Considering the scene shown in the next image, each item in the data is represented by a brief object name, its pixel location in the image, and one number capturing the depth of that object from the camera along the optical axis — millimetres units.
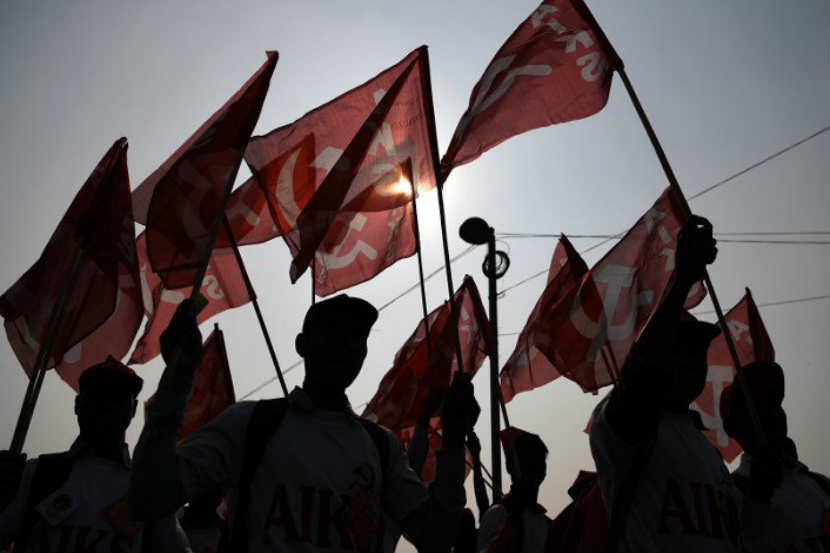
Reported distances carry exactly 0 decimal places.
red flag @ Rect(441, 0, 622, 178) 4531
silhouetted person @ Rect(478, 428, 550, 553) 4430
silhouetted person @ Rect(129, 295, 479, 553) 2049
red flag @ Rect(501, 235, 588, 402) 6230
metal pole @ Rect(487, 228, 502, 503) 6254
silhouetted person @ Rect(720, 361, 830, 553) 2775
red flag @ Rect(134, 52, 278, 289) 3475
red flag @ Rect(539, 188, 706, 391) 5629
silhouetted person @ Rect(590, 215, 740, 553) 2102
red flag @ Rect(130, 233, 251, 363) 5543
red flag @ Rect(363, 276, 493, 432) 6146
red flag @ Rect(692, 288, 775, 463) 6676
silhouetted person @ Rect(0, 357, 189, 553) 2938
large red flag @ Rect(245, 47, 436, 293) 4363
